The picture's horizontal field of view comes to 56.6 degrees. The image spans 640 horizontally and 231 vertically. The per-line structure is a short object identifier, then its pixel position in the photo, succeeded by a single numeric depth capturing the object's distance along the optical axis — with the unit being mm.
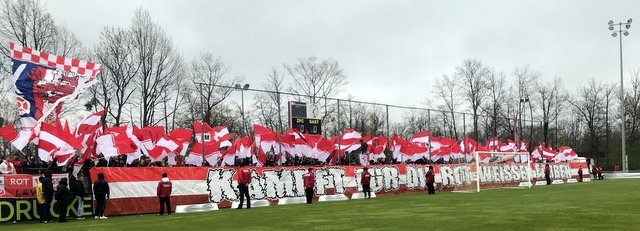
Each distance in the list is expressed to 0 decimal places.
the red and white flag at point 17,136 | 21766
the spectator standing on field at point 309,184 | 30297
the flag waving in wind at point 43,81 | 22078
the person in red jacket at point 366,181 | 34562
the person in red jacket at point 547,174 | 55462
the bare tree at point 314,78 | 78806
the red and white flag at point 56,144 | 22047
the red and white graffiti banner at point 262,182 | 25344
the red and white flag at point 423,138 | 46125
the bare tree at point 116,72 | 54091
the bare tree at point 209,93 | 54794
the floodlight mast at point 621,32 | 64625
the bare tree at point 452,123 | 61062
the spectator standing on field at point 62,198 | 21688
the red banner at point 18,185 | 21625
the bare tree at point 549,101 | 88062
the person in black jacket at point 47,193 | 21422
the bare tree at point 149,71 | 54719
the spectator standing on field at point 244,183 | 27781
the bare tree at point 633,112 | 89750
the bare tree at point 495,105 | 78125
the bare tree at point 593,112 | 90938
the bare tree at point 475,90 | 80938
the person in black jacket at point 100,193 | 23266
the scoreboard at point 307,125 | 35531
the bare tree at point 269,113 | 54334
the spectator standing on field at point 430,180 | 38094
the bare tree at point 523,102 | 69338
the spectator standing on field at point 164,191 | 24797
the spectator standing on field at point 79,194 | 22975
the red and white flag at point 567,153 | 67750
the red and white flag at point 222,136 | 34784
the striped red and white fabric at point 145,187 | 24750
